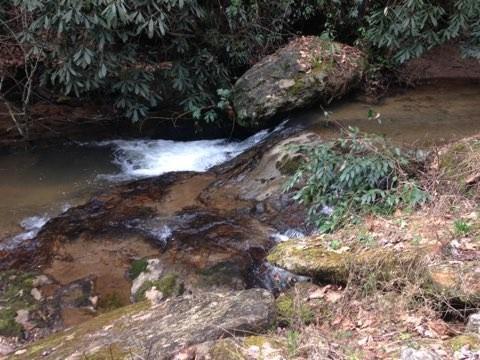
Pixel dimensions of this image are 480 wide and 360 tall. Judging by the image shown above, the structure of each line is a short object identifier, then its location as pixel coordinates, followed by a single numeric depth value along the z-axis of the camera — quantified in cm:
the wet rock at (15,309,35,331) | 461
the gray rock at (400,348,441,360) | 279
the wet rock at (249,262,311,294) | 476
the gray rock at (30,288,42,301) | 488
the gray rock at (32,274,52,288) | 505
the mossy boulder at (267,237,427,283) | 370
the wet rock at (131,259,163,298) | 501
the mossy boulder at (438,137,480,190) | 463
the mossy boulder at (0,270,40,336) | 459
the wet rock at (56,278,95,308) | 482
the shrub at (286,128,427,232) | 466
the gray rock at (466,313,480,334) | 305
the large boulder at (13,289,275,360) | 329
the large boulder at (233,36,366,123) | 764
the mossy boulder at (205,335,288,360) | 305
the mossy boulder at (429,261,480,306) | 326
